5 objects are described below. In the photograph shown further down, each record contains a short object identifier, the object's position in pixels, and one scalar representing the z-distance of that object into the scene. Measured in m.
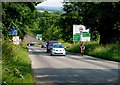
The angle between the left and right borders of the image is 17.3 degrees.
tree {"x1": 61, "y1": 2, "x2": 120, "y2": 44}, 48.22
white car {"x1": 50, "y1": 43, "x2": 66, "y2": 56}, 45.94
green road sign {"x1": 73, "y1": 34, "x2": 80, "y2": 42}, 64.71
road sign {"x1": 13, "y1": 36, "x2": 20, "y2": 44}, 31.30
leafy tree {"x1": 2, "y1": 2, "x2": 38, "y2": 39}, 34.25
